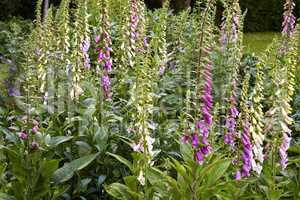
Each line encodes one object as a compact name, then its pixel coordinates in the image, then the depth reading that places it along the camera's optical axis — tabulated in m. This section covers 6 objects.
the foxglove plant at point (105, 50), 5.07
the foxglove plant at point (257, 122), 3.58
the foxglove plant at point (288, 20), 6.14
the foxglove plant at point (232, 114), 4.23
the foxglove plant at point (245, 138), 3.64
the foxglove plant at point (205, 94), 3.47
